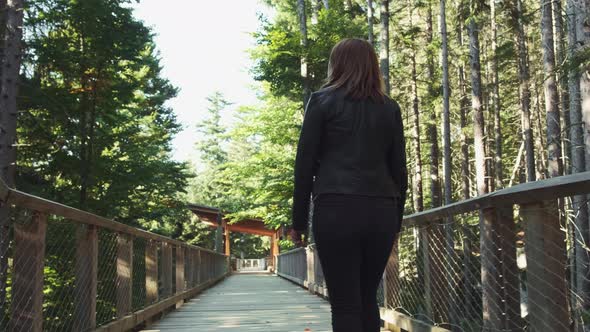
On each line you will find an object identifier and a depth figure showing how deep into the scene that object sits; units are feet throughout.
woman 8.49
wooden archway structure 121.08
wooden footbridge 9.32
